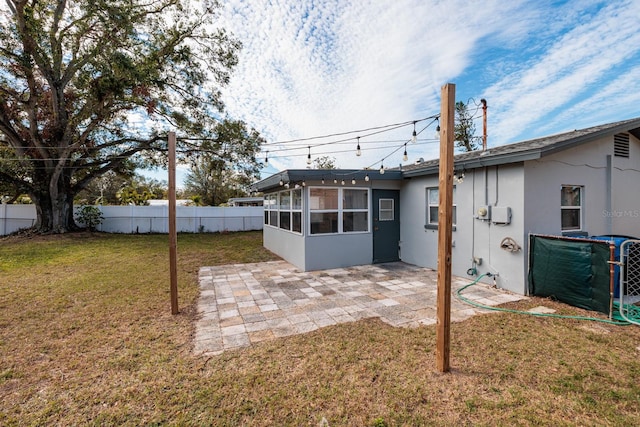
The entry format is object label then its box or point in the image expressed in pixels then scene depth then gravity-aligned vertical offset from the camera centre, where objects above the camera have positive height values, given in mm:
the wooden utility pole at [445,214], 2471 -50
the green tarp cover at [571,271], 3887 -989
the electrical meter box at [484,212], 5309 -74
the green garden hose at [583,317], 3590 -1507
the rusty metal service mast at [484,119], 6772 +2257
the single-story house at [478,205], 4949 +82
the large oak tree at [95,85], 10039 +5218
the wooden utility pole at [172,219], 4008 -132
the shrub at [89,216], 14039 -243
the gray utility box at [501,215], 4953 -127
